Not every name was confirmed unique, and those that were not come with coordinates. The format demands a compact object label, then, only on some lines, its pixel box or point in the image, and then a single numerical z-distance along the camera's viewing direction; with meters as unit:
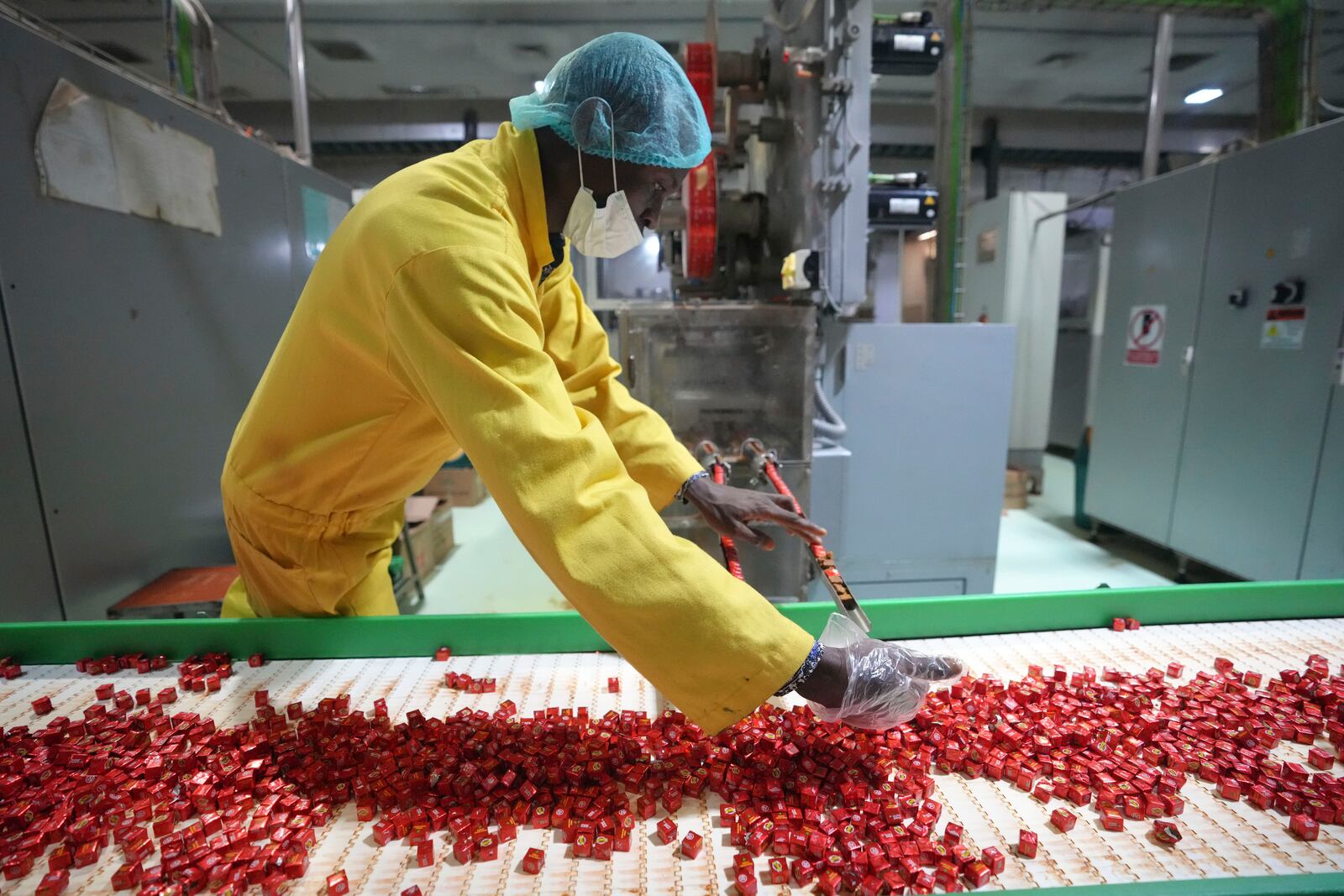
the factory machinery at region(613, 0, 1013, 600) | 2.73
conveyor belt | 0.91
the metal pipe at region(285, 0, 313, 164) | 3.68
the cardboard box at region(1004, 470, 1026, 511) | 5.66
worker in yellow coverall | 0.94
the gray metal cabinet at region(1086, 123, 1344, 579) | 3.22
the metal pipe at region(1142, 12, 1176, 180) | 4.41
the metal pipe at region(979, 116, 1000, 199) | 8.23
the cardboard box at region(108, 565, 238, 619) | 2.14
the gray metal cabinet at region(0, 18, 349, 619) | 1.96
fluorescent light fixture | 7.73
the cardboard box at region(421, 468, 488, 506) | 5.81
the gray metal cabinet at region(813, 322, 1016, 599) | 3.29
